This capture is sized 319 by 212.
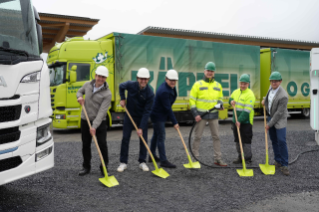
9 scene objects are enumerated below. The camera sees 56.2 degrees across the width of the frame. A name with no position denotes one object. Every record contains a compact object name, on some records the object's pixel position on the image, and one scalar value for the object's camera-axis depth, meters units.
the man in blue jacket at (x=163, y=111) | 5.45
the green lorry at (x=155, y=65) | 10.38
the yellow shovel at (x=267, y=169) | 5.14
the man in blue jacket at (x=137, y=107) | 5.31
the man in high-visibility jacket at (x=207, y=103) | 5.78
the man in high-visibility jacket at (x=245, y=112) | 5.81
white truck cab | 3.00
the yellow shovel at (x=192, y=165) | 5.20
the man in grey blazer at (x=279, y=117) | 5.20
